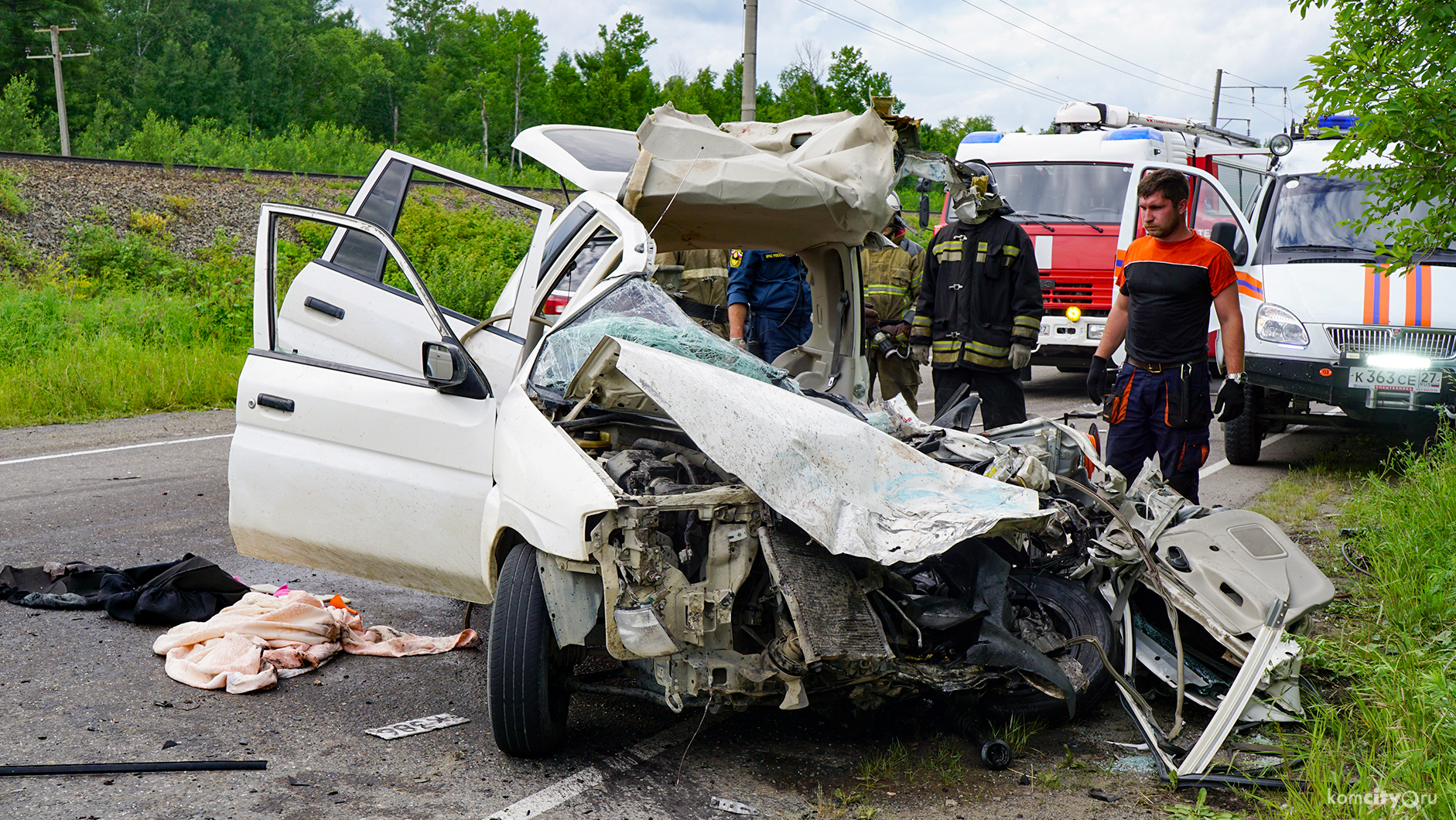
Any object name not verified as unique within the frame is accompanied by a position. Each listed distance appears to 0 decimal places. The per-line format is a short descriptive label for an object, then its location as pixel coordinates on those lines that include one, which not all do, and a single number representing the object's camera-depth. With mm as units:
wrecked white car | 3117
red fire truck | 10906
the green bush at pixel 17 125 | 34875
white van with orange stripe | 7172
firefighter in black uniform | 5984
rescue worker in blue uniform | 7223
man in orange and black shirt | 5312
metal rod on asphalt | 3182
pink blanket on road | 3992
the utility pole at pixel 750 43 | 14992
